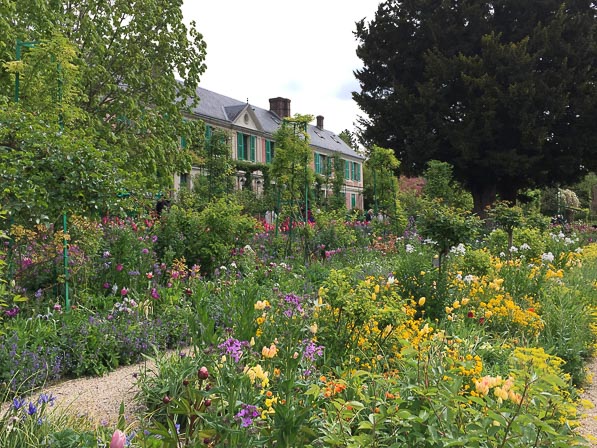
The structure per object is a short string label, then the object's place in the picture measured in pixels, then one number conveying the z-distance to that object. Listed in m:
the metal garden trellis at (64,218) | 4.84
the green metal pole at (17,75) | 5.16
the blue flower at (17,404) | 2.29
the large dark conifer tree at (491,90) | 16.64
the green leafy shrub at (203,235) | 7.02
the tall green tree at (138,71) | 9.12
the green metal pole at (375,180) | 14.02
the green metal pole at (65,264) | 4.80
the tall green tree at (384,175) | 14.70
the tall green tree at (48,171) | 4.25
